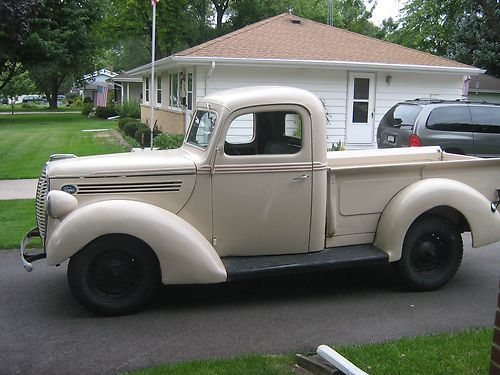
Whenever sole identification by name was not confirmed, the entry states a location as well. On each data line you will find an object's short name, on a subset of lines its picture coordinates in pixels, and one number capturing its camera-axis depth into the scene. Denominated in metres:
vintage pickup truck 4.92
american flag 52.97
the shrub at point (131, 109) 32.06
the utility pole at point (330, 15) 39.19
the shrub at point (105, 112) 40.16
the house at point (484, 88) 26.38
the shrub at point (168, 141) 14.95
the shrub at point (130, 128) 21.55
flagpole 12.68
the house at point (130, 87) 41.16
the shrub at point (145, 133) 18.28
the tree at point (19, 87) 58.28
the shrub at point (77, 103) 64.25
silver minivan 10.91
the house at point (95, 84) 59.26
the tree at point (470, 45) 25.20
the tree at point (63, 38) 28.09
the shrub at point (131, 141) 18.08
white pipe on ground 3.54
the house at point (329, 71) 15.54
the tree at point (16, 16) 10.48
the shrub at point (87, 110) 44.28
